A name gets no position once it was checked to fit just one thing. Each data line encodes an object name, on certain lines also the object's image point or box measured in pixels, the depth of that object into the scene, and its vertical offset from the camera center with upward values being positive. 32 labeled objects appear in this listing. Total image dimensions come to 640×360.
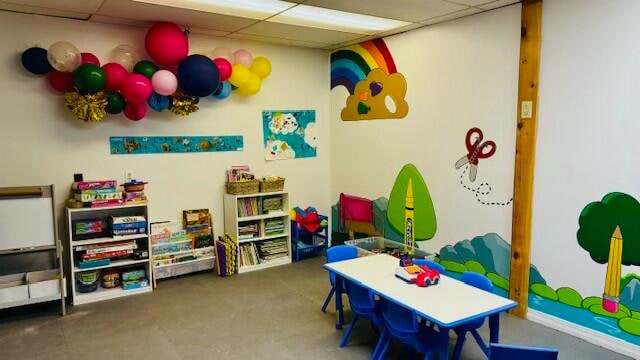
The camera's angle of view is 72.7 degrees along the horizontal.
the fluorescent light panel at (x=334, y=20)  4.31 +1.25
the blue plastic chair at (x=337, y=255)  3.94 -1.09
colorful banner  4.90 -0.06
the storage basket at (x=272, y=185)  5.55 -0.60
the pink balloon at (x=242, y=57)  5.28 +0.98
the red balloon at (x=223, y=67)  4.95 +0.82
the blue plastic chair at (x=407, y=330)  2.84 -1.31
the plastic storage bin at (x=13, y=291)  3.93 -1.37
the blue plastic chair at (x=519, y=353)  1.97 -1.00
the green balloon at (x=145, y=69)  4.60 +0.75
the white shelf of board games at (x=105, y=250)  4.43 -1.14
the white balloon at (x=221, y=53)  5.12 +1.01
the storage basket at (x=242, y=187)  5.37 -0.60
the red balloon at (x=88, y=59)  4.37 +0.82
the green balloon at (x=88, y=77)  4.11 +0.59
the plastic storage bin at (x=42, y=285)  4.04 -1.35
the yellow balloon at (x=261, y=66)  5.48 +0.91
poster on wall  5.88 +0.05
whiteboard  3.99 -0.76
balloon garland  4.19 +0.66
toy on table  3.13 -1.01
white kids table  2.66 -1.08
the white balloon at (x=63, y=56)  4.10 +0.80
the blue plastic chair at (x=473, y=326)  3.05 -1.32
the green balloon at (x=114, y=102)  4.46 +0.39
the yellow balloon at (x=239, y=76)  5.18 +0.75
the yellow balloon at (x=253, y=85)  5.36 +0.66
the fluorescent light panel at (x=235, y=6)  3.97 +1.24
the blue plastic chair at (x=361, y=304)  3.27 -1.28
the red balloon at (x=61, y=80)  4.33 +0.60
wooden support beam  3.81 -0.15
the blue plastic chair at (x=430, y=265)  3.53 -1.05
